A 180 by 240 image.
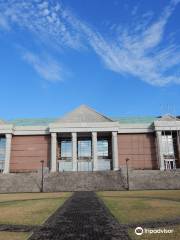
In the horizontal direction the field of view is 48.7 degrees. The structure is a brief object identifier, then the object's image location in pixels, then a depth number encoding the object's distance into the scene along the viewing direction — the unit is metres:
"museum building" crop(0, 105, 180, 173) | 50.35
